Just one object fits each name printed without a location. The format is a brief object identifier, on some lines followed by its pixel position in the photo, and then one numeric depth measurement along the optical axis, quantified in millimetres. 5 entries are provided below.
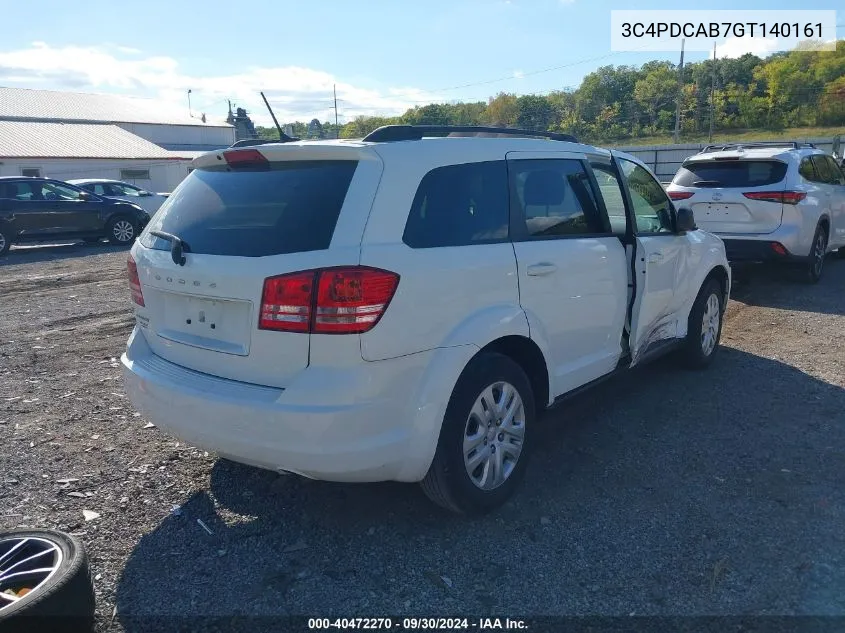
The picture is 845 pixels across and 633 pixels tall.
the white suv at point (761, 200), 8500
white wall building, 34875
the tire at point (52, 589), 2375
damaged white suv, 2857
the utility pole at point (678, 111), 54094
